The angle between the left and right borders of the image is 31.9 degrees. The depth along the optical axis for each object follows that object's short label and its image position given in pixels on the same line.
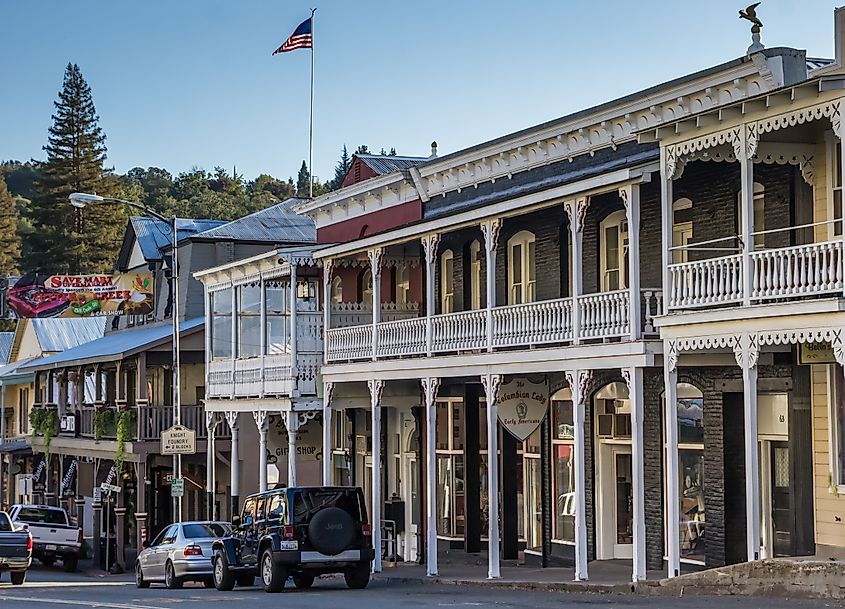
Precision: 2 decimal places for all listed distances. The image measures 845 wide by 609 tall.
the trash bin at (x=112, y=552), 43.02
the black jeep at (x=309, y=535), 26.47
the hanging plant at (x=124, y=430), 44.53
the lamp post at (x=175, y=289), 35.50
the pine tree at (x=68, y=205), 103.56
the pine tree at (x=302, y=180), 169.95
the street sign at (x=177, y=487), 37.16
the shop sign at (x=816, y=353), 21.81
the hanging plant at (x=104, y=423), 46.59
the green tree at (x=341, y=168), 157.19
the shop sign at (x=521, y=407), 27.83
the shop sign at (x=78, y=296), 48.47
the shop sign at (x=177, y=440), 36.28
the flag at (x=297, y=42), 41.69
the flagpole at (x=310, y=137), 45.97
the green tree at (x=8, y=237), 123.94
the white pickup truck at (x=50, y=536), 43.09
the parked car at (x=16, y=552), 32.97
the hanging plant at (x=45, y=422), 52.81
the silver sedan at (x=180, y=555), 31.55
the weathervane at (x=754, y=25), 23.39
